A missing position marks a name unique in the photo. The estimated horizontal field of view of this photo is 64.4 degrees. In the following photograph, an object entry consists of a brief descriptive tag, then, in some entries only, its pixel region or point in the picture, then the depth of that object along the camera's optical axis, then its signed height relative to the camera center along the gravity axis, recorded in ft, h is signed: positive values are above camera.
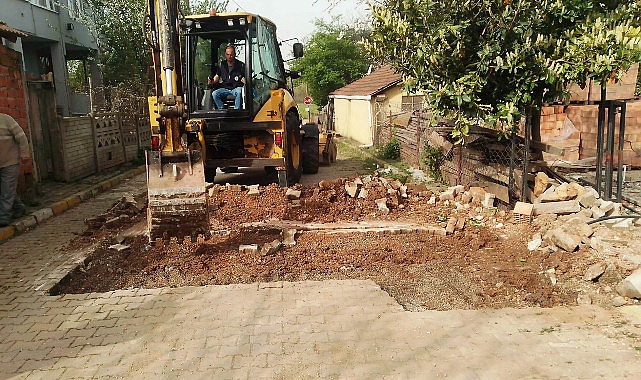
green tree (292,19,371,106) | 116.78 +11.80
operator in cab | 30.83 +2.33
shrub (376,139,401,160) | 52.44 -3.88
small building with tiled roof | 70.49 +1.70
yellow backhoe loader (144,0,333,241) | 20.58 +0.09
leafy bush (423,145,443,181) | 36.26 -3.52
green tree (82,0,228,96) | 70.69 +11.10
